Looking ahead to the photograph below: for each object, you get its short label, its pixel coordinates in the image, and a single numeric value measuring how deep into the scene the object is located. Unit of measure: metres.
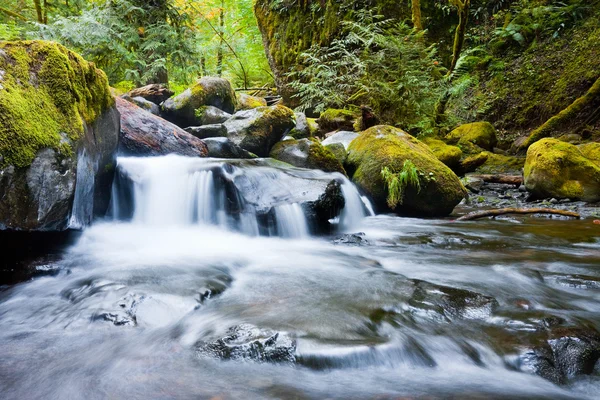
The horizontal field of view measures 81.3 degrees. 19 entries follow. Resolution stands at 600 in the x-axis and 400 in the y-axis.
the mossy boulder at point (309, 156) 6.97
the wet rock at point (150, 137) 6.10
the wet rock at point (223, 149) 7.12
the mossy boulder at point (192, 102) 8.80
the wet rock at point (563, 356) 1.71
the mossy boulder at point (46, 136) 2.68
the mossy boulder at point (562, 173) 6.38
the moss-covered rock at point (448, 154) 8.71
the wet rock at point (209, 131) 7.66
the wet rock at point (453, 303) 2.36
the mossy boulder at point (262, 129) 7.43
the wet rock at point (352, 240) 4.75
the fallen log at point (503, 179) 7.97
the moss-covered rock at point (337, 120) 11.12
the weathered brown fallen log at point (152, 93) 9.52
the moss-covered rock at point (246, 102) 11.43
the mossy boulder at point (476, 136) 10.69
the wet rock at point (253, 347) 1.85
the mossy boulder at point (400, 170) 6.07
